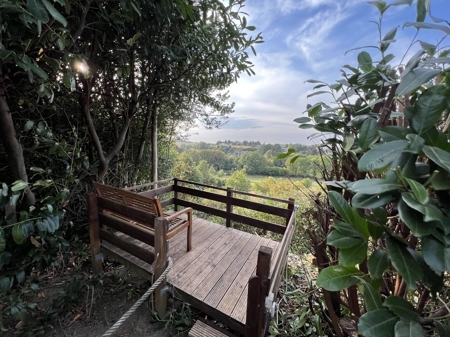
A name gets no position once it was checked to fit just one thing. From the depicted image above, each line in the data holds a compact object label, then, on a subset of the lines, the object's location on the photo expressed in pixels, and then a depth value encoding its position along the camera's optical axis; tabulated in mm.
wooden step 1429
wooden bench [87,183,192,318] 1676
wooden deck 1577
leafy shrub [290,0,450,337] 362
